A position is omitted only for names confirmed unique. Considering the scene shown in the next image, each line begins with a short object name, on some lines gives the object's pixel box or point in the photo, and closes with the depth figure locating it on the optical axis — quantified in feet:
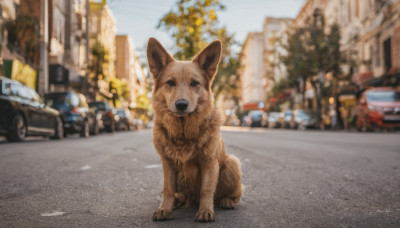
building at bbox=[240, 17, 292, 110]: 266.16
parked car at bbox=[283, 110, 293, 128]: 114.73
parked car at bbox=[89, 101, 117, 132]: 72.74
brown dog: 10.12
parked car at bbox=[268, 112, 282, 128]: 127.65
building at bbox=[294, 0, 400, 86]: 92.43
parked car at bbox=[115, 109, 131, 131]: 87.35
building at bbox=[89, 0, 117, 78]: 161.17
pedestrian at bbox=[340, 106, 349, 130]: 96.26
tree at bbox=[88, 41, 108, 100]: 117.70
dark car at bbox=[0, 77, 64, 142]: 35.91
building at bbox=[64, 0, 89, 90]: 108.23
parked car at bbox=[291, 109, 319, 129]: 101.76
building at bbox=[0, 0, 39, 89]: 63.10
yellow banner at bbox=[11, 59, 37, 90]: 63.30
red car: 62.13
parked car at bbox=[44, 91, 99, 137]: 51.16
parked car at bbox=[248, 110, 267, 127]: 140.87
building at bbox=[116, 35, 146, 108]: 239.09
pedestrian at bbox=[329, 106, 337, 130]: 98.73
